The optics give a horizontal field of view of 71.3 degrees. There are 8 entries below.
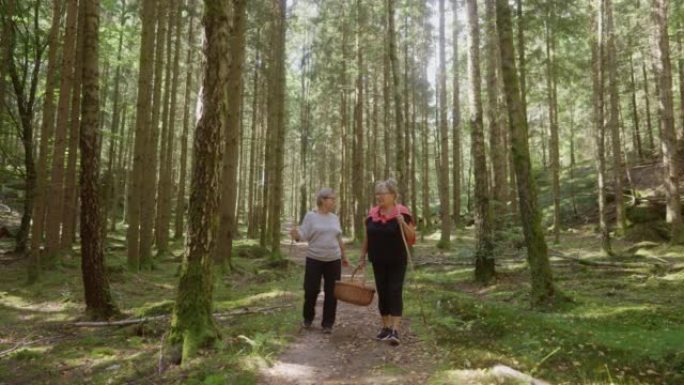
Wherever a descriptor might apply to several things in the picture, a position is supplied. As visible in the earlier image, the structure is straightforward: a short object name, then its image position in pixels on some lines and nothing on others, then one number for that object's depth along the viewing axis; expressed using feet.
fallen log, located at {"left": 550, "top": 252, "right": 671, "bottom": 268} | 42.26
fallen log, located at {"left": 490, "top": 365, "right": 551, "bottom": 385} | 15.83
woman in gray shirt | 23.29
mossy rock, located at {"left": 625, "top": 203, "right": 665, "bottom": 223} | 74.93
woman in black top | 21.22
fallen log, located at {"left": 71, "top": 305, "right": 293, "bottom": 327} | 27.50
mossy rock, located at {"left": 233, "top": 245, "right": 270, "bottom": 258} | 66.18
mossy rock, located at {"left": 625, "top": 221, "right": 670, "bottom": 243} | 65.36
